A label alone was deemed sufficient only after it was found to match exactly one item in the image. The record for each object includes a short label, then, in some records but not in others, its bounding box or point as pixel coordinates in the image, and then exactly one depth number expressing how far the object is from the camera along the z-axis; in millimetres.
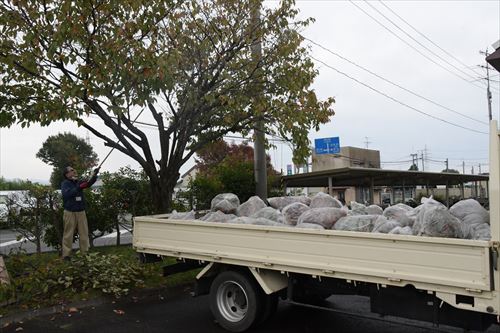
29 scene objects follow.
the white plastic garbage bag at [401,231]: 4480
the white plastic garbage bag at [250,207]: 6785
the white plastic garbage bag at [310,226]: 5188
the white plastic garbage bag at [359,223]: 4953
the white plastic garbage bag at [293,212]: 5887
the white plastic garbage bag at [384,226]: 4699
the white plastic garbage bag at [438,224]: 4297
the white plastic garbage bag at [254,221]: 5723
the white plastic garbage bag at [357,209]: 5823
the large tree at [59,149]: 49238
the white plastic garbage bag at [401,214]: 5075
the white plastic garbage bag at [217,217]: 6387
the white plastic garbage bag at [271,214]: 6064
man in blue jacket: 8594
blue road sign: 27062
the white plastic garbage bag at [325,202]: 6129
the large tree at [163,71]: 7195
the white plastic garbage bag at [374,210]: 5852
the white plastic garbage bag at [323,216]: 5375
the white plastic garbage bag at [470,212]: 4719
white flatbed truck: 3897
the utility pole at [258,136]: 9312
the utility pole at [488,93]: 35084
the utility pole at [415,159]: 73438
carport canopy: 13867
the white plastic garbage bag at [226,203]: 6913
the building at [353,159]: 49769
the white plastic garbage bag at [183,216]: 6840
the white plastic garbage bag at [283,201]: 6945
